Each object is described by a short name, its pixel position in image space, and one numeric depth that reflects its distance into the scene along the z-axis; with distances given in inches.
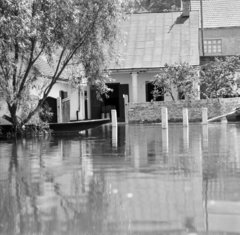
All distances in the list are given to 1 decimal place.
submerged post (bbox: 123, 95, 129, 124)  1220.3
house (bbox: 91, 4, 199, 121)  1299.2
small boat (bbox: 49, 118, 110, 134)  971.3
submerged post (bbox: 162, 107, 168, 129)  960.9
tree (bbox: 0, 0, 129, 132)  754.2
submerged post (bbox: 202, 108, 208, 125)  1019.9
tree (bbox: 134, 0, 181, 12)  2402.8
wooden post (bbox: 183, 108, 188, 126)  994.2
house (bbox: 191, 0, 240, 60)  1793.8
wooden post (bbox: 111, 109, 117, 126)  1089.7
